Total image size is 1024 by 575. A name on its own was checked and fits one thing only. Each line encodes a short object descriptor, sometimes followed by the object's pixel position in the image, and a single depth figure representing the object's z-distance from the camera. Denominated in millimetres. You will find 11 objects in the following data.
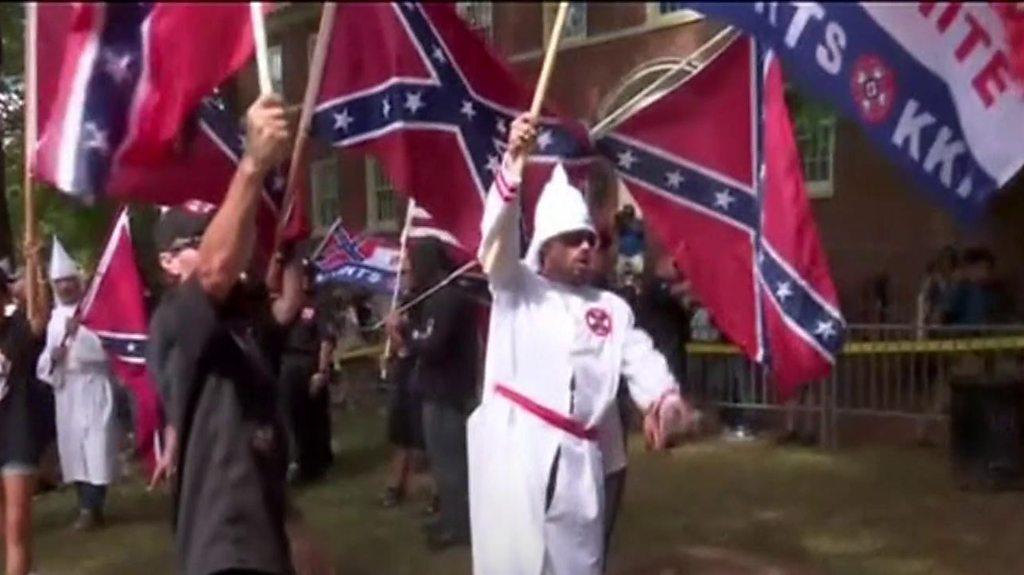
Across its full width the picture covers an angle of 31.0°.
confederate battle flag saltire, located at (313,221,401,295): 13797
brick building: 17844
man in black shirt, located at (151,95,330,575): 4797
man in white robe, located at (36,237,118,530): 12008
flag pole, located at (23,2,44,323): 5564
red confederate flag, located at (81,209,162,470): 9828
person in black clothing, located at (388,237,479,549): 10180
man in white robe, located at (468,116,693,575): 6160
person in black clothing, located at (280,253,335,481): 13188
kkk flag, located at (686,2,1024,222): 4586
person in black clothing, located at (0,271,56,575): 8797
